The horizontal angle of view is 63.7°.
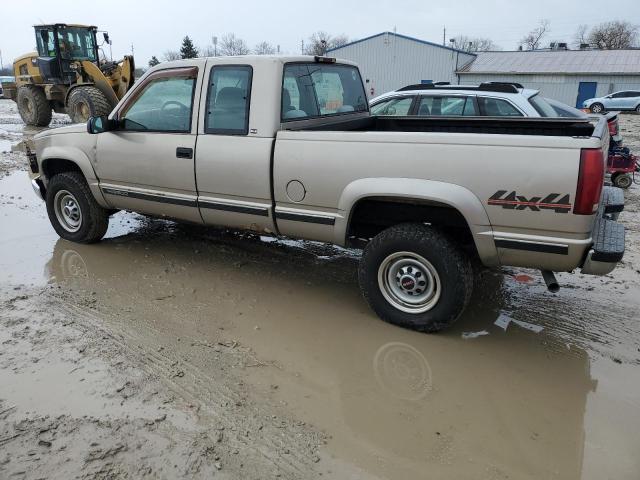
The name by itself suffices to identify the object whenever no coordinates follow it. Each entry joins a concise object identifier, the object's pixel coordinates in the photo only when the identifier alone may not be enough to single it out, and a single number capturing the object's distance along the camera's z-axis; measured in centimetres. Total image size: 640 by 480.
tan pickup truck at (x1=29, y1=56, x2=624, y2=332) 333
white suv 754
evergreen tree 4844
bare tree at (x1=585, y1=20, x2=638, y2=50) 6494
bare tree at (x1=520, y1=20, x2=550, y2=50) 8779
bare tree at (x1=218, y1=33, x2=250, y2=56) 8850
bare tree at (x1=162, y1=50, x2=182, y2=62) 6768
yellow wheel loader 1455
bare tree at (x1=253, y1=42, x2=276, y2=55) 8736
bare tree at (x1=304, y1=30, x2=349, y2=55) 6751
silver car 2898
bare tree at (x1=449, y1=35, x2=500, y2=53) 8762
